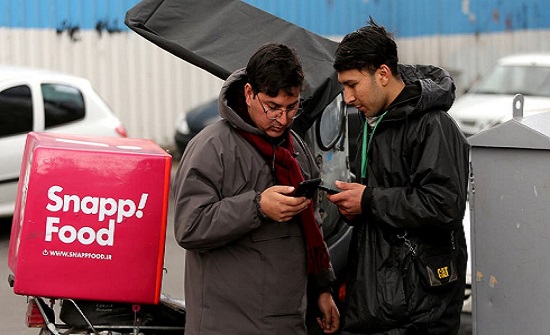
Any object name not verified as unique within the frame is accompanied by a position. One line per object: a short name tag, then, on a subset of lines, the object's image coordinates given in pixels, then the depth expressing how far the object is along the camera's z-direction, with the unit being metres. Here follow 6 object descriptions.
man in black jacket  7.04
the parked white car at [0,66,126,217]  17.89
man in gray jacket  6.54
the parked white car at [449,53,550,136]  25.95
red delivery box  7.21
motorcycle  7.59
